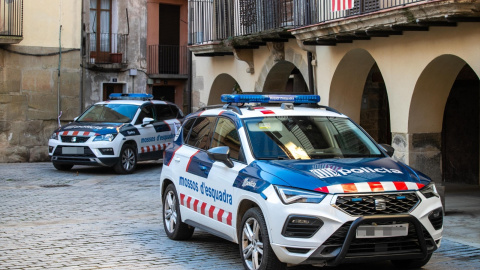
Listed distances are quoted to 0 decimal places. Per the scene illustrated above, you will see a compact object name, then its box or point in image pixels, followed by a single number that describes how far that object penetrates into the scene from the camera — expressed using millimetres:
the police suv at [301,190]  6750
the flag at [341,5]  14289
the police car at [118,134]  18516
